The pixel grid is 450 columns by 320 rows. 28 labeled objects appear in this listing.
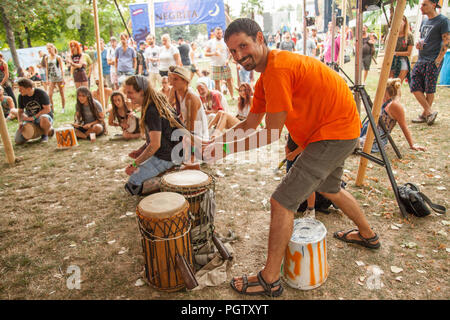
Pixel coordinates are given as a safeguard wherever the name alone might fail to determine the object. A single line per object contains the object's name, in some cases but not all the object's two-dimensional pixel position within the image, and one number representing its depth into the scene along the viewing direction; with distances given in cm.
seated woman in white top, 462
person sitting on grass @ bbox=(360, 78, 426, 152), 486
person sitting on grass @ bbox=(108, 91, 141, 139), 625
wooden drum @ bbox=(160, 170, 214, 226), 274
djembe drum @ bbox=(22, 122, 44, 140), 675
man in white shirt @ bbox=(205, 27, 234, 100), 948
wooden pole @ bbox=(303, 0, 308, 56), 540
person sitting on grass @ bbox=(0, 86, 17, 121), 893
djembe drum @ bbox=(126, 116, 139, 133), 684
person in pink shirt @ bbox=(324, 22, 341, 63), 1170
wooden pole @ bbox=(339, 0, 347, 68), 659
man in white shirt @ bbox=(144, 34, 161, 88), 953
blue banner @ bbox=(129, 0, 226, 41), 1060
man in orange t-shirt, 205
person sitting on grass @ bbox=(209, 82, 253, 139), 588
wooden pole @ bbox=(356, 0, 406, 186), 313
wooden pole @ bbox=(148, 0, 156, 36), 972
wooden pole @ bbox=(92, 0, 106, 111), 619
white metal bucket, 237
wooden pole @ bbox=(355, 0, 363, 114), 333
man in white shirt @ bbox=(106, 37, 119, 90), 1054
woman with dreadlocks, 371
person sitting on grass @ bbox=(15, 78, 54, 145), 673
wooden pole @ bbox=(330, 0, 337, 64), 431
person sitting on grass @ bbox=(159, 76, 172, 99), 827
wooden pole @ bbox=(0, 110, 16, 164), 528
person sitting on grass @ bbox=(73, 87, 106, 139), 703
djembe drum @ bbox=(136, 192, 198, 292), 233
